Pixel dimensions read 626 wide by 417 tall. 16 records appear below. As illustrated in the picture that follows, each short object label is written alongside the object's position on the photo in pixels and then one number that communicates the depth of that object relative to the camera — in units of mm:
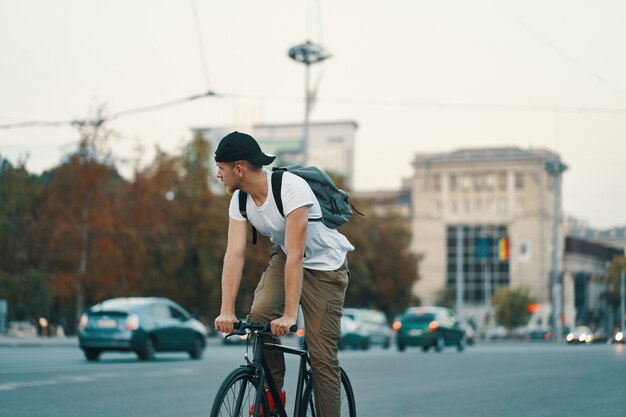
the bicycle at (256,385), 5363
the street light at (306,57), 48781
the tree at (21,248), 49594
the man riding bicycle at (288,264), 5836
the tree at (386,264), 74938
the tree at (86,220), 47969
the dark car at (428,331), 36969
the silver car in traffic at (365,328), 41125
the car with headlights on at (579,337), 68219
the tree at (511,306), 110562
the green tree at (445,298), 114688
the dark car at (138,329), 23266
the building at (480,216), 127812
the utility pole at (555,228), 81375
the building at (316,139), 140625
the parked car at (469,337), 57994
